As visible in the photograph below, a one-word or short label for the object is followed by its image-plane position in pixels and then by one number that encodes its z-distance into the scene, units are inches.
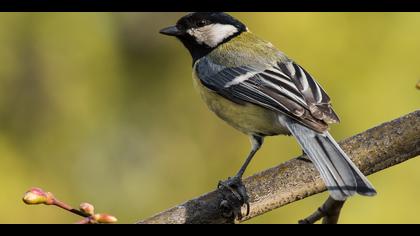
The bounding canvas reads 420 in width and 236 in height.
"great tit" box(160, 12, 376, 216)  176.7
